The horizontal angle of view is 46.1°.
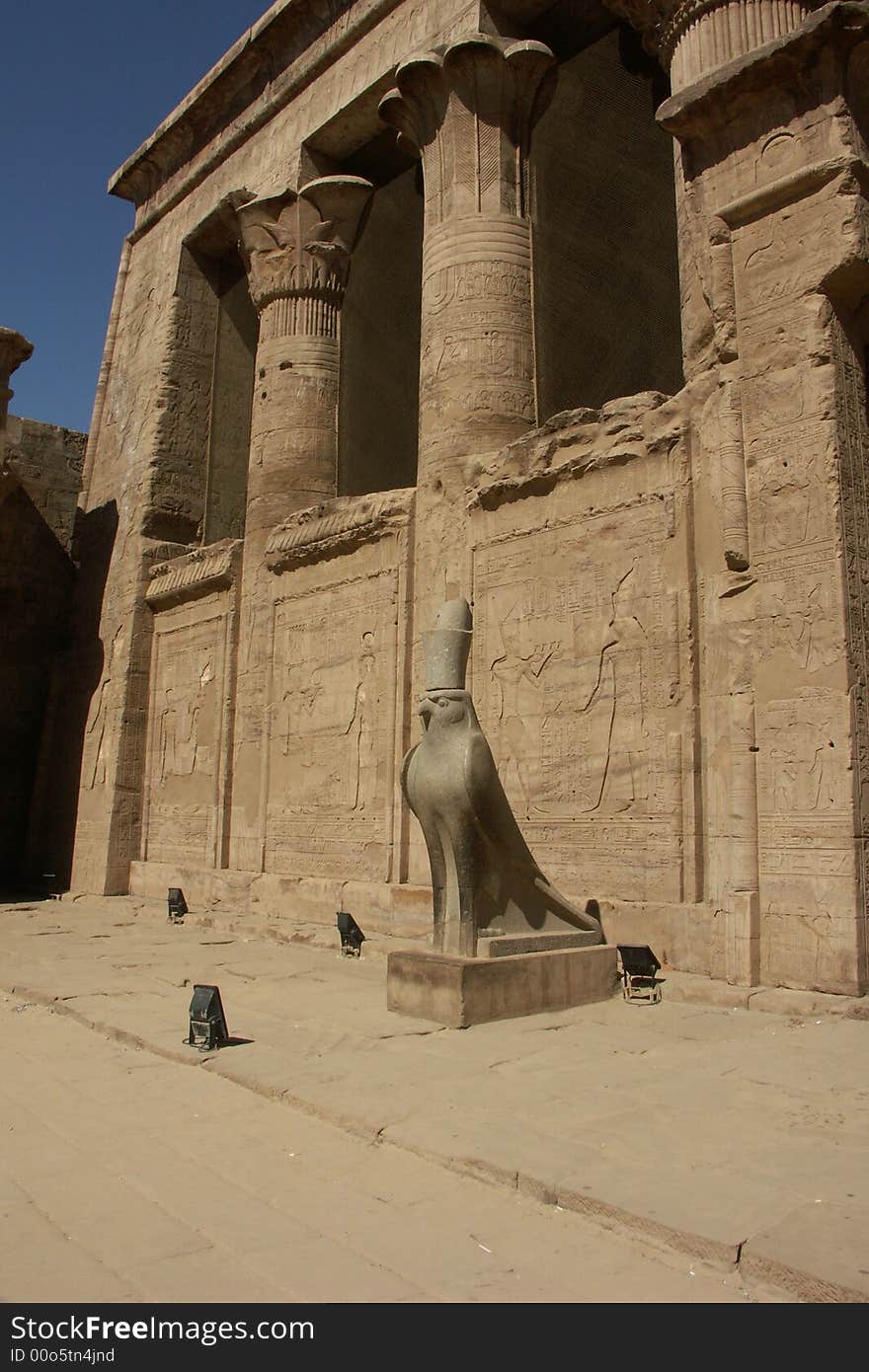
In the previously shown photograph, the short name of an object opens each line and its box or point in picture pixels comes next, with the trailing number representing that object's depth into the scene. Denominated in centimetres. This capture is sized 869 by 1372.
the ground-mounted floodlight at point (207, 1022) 448
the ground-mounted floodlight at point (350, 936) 758
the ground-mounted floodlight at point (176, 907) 1012
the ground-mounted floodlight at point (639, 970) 562
